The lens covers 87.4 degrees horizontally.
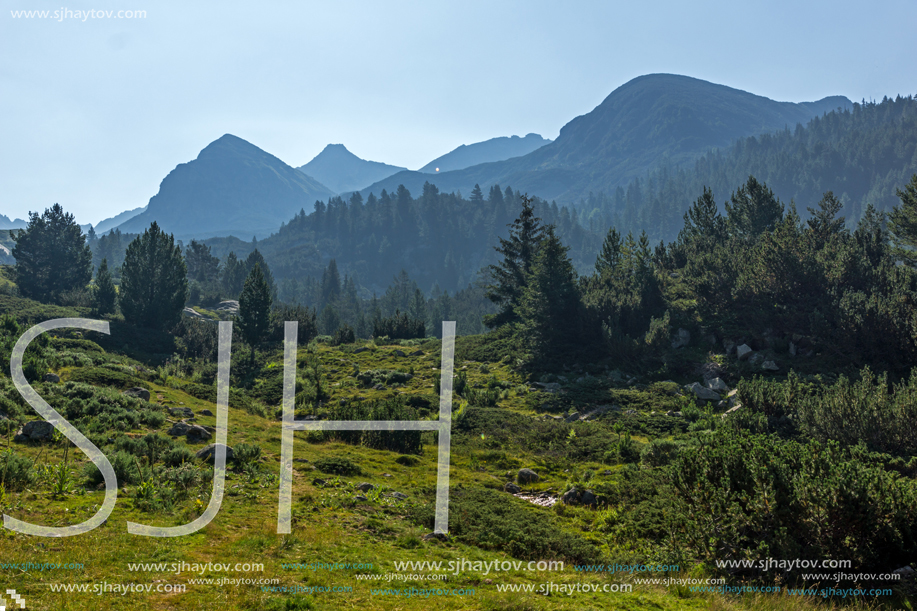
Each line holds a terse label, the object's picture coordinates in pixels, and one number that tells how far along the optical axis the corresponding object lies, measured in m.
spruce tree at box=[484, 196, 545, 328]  50.91
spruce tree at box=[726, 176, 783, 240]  56.25
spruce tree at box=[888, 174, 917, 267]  43.31
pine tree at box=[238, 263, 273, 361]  45.06
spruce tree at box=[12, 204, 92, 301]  68.56
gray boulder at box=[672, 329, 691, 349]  33.44
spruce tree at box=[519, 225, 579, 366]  38.03
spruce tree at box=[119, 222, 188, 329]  53.69
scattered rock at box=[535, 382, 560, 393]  31.37
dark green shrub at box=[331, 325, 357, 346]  54.84
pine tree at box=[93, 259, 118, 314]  57.34
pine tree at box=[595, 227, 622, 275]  48.75
